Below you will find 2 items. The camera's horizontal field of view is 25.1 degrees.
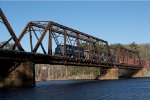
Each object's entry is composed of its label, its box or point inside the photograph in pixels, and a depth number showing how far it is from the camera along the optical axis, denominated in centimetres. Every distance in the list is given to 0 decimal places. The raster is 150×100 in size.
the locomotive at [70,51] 8519
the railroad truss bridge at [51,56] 6594
